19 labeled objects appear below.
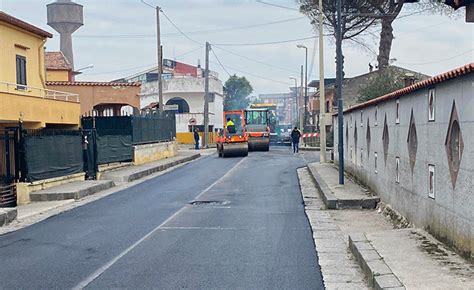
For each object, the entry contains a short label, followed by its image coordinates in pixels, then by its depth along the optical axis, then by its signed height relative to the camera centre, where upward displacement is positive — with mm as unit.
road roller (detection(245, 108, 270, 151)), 47812 -312
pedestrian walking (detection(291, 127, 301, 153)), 47344 -1113
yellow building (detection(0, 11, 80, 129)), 23734 +1956
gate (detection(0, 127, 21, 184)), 21531 -916
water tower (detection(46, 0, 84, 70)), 89250 +14419
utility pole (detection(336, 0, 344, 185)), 20234 +768
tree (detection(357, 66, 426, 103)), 38938 +2239
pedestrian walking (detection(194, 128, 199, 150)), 57956 -1234
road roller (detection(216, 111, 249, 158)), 41406 -1037
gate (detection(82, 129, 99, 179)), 27619 -1075
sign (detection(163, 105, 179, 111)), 48000 +1275
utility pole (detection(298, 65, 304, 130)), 75175 +461
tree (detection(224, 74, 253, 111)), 124750 +6666
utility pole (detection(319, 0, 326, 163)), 32250 +1396
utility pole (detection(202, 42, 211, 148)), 58750 +1605
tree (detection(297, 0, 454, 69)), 40406 +6847
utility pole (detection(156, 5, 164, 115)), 45906 +5113
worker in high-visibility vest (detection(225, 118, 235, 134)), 41916 -180
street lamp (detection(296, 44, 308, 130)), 71025 +4254
